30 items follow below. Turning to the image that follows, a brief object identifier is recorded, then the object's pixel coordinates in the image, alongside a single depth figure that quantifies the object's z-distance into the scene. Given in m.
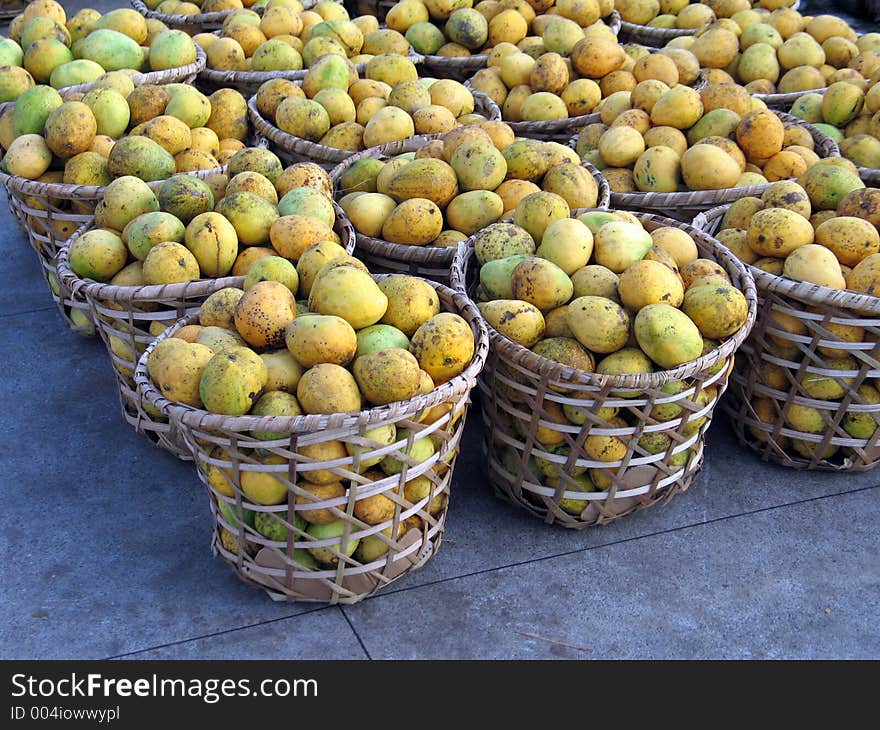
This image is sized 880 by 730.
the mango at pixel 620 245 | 2.30
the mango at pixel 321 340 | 1.88
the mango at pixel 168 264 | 2.28
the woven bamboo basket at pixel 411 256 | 2.54
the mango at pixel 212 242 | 2.32
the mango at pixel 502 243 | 2.39
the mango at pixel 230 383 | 1.76
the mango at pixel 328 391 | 1.79
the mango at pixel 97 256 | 2.39
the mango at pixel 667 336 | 2.00
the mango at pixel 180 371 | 1.82
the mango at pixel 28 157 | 2.83
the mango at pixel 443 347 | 1.92
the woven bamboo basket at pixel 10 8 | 6.63
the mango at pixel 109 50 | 3.47
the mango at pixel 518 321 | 2.13
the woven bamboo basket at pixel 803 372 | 2.23
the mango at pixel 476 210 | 2.61
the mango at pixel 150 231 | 2.37
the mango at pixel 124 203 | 2.51
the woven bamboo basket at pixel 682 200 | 2.79
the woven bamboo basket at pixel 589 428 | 2.02
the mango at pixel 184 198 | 2.47
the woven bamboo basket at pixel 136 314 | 2.26
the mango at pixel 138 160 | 2.73
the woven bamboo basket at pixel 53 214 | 2.72
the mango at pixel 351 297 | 1.97
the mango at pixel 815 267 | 2.28
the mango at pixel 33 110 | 2.96
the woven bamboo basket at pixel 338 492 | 1.72
